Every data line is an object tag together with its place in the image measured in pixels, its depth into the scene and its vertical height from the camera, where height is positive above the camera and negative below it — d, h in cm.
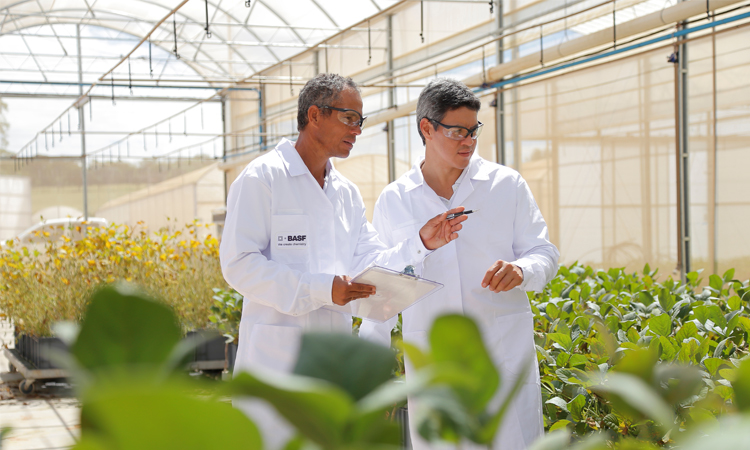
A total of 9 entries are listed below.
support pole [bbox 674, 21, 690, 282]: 580 +36
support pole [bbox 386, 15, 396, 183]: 1055 +115
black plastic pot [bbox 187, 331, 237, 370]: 529 -103
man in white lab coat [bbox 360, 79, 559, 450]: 211 -7
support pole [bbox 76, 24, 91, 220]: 1625 +215
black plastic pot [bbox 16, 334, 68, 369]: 493 -99
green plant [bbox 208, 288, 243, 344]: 459 -67
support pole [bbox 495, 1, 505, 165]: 809 +124
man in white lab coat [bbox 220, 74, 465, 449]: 204 -6
